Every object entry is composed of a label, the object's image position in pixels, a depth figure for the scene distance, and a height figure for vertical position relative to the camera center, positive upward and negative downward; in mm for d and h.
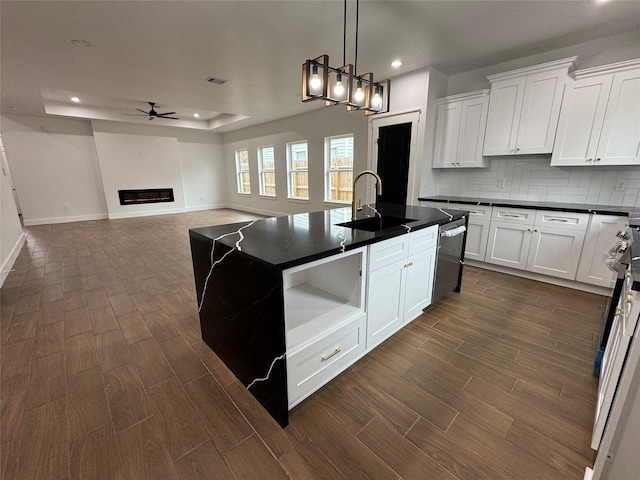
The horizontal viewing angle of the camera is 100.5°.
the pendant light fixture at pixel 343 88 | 1737 +631
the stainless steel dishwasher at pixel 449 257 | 2332 -720
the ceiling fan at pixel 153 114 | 5750 +1385
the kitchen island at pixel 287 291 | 1268 -671
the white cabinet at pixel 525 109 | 2873 +789
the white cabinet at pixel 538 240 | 2783 -675
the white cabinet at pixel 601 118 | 2512 +596
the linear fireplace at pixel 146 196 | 7436 -548
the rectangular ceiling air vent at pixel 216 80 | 3906 +1401
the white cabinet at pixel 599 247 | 2549 -660
